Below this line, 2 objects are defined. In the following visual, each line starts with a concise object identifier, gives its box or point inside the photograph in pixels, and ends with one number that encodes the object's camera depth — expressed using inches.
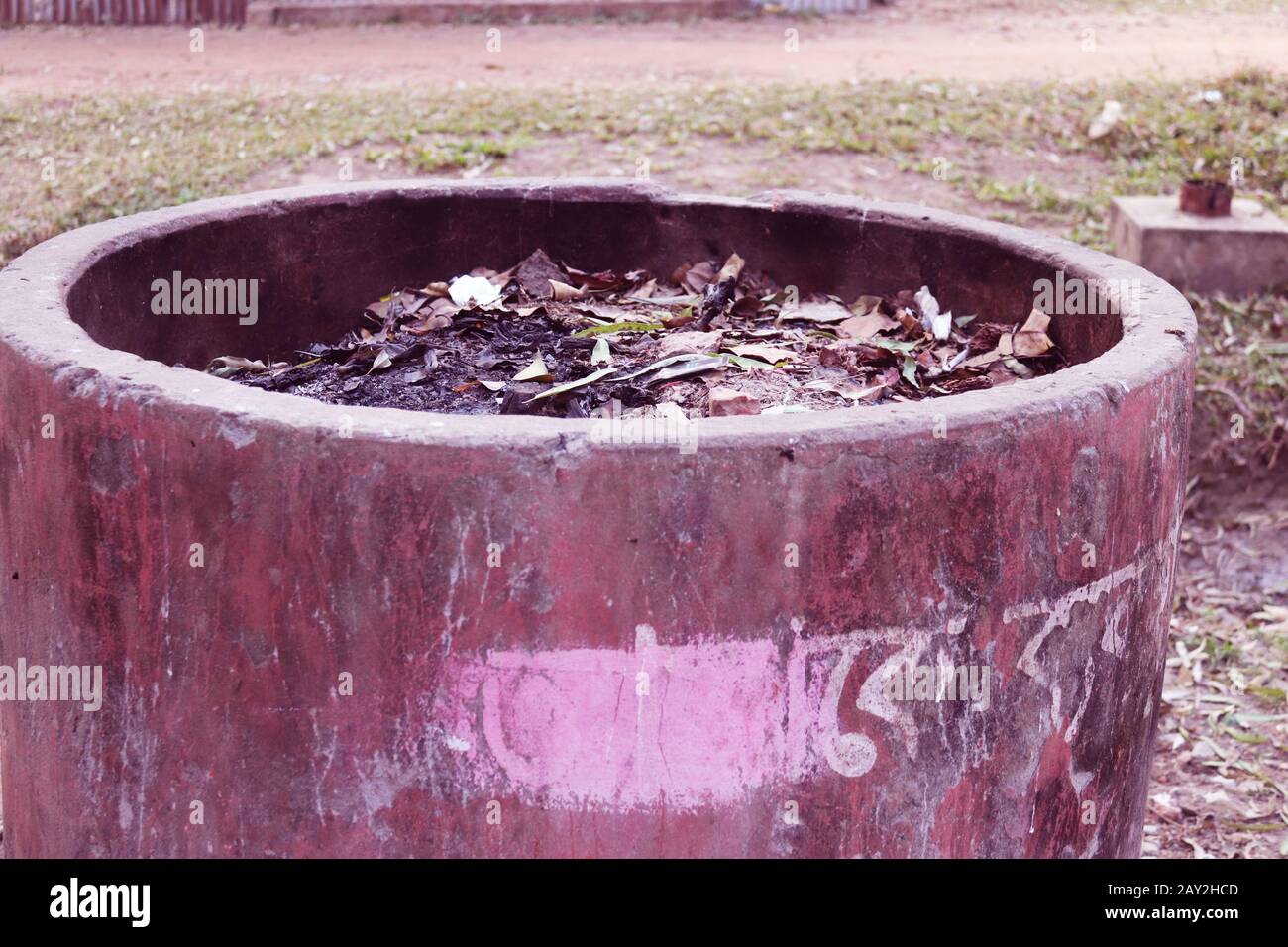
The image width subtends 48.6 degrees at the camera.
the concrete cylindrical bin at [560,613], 65.6
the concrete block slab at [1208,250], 211.5
